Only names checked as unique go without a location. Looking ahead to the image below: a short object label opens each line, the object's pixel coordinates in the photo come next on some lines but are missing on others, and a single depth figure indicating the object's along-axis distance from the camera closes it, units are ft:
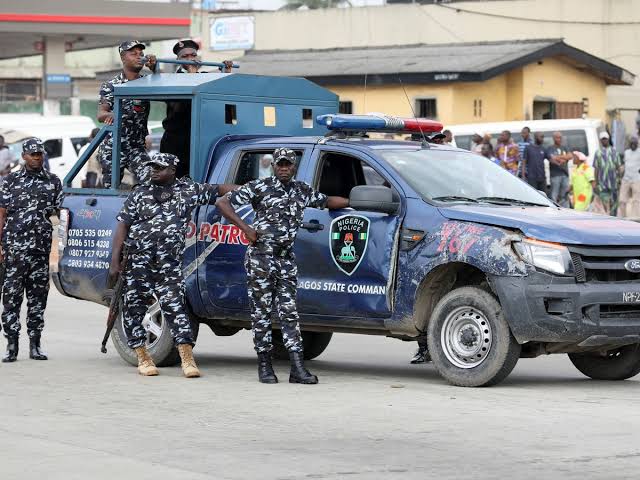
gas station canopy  167.94
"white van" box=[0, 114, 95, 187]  117.08
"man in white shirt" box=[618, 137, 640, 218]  92.53
